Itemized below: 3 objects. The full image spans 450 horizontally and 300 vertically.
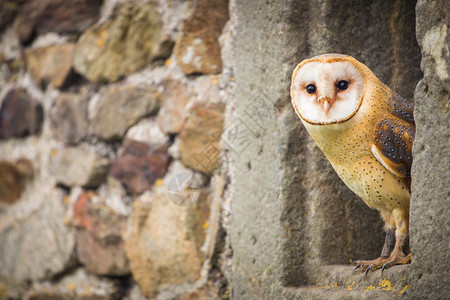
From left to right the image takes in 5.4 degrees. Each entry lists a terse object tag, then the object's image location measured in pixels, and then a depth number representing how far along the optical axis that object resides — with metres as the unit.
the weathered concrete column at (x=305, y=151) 5.92
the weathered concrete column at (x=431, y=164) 5.71
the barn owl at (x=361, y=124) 5.81
